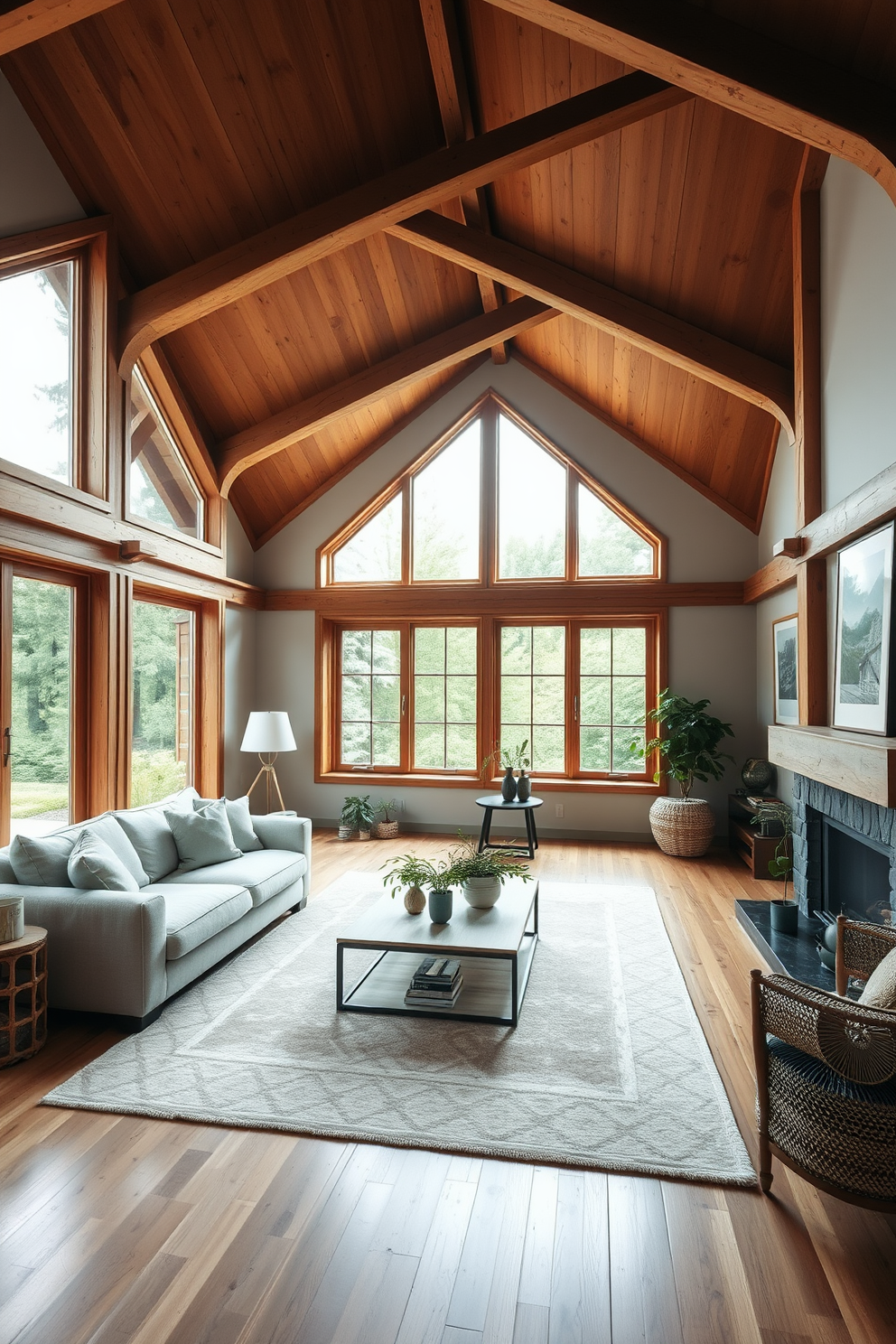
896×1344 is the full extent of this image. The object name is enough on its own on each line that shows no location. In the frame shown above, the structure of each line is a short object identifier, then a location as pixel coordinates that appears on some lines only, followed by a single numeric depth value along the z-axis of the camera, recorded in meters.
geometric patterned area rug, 2.52
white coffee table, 3.36
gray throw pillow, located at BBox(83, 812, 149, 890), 3.92
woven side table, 3.00
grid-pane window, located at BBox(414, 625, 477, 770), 7.71
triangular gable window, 7.40
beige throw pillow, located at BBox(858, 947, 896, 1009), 2.18
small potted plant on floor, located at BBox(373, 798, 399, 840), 7.42
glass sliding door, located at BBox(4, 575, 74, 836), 4.52
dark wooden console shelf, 6.00
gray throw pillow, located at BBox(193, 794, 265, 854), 4.94
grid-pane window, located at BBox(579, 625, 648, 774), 7.42
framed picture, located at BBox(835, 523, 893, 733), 3.40
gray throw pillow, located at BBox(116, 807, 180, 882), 4.19
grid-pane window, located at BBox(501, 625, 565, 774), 7.55
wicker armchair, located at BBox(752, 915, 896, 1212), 1.99
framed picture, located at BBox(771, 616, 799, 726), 5.74
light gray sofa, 3.25
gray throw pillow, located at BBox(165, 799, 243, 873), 4.46
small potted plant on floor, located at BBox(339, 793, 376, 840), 7.34
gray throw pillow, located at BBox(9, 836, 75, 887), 3.55
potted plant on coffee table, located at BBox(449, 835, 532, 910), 3.81
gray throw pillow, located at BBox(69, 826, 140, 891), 3.47
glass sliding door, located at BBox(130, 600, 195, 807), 5.83
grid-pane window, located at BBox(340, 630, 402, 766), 7.89
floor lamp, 6.49
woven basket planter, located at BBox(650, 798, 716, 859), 6.60
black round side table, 6.44
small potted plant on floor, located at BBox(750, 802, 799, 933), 5.35
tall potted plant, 6.62
